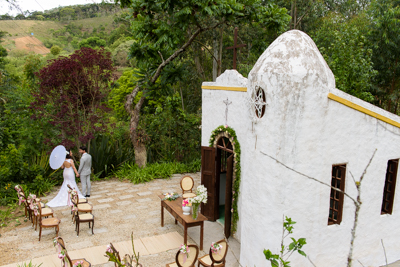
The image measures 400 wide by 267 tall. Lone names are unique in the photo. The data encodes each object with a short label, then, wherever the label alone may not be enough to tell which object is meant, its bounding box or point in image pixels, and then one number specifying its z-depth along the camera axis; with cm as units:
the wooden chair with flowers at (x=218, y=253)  501
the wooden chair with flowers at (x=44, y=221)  671
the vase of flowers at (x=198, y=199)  638
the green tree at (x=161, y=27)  966
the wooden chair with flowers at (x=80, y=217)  688
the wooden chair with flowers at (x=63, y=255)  462
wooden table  642
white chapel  491
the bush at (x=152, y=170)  1140
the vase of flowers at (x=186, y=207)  667
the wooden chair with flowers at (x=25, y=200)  736
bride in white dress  869
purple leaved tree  1022
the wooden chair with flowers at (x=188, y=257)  476
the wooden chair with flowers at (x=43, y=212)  706
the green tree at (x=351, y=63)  1200
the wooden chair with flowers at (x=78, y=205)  709
